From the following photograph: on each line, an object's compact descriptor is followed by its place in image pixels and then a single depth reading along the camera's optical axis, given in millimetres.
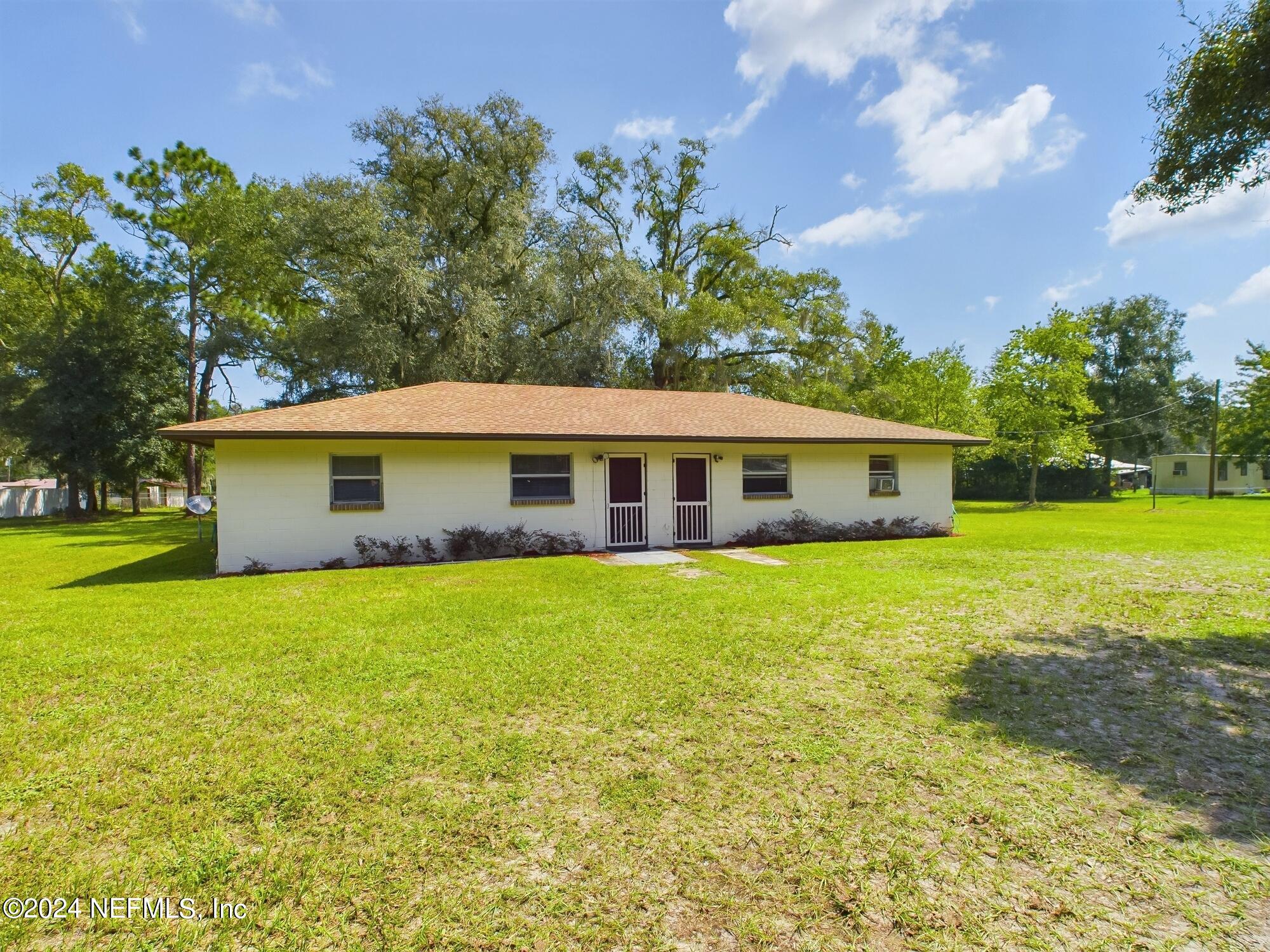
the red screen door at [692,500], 13297
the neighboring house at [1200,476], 38812
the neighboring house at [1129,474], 39469
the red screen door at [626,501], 12797
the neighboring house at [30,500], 29281
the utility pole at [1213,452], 30297
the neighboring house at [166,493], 44625
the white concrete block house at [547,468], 10500
